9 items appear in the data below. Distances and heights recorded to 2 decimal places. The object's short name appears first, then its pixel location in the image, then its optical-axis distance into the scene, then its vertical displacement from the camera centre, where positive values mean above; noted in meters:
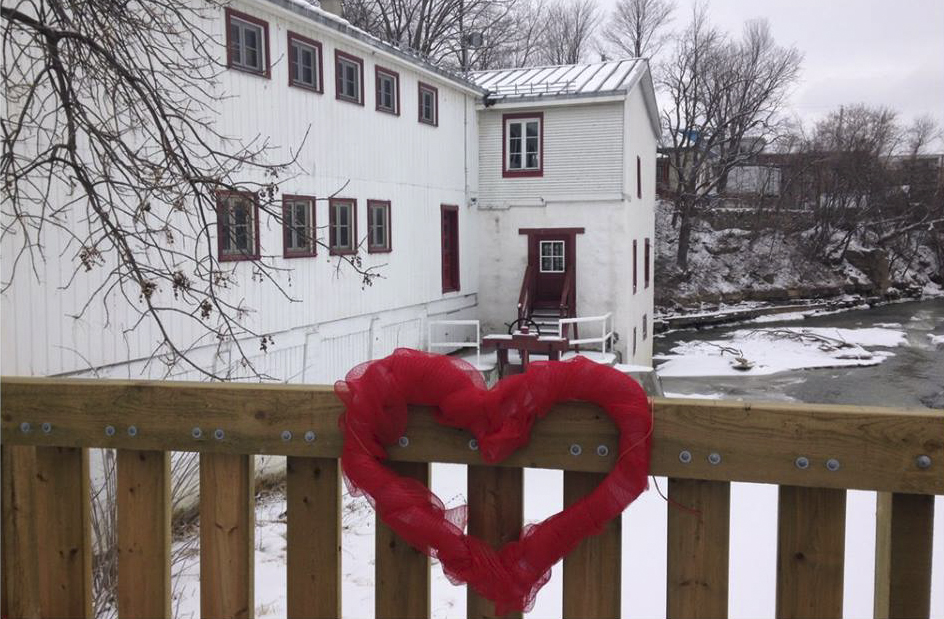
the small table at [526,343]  17.15 -2.00
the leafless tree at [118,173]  4.51 +0.62
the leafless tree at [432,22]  37.41 +10.67
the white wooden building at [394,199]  10.71 +1.10
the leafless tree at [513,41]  41.56 +11.53
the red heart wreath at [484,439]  1.84 -0.44
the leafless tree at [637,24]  52.50 +14.45
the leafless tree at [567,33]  51.94 +13.89
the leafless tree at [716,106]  43.28 +7.89
